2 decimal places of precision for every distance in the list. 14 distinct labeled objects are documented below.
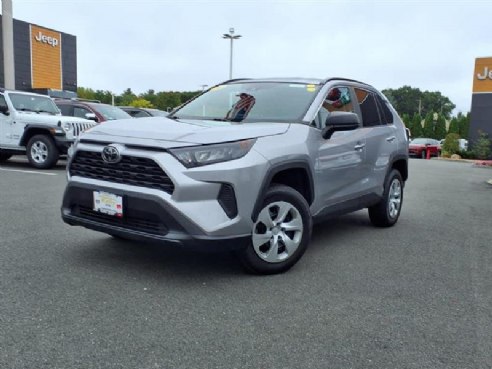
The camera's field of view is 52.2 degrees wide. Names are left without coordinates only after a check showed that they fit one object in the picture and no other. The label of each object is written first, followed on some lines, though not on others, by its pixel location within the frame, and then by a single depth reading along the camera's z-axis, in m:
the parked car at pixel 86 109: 13.42
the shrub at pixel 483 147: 29.76
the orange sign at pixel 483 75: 29.82
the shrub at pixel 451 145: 32.09
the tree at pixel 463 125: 46.44
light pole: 26.88
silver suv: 3.67
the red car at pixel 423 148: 31.62
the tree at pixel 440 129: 49.50
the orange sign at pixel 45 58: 45.34
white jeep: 11.20
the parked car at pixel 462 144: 32.44
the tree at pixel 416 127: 50.47
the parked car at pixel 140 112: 16.38
